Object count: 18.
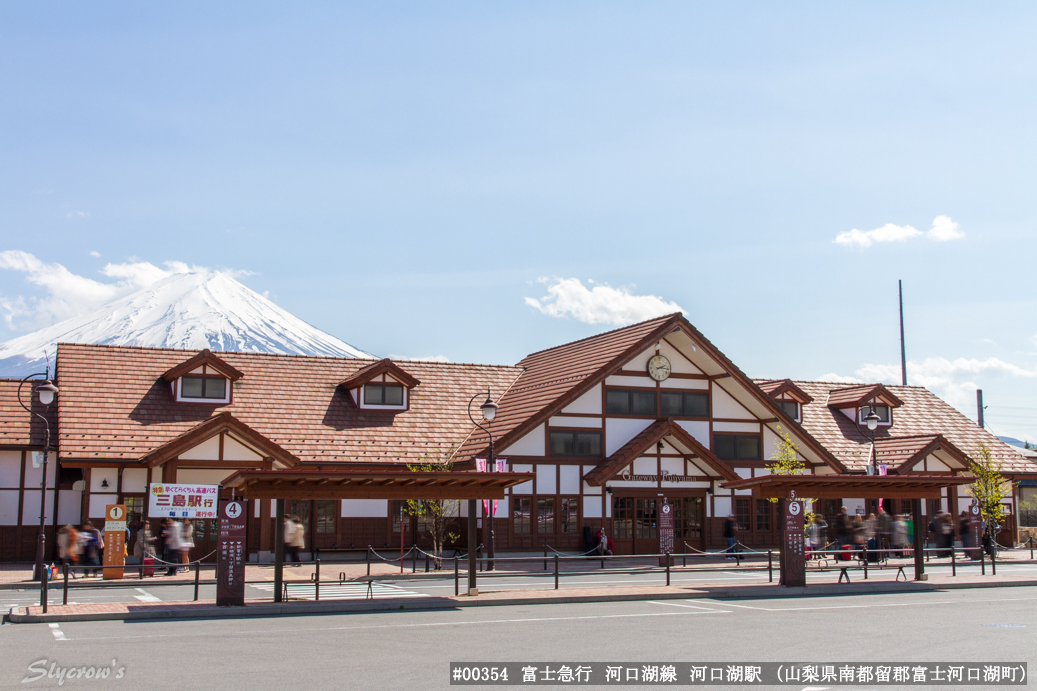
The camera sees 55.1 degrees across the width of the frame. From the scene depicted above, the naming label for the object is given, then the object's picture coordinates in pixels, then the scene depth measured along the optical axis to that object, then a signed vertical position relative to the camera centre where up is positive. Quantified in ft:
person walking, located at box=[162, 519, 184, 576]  88.33 -5.60
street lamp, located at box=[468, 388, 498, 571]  92.07 +1.13
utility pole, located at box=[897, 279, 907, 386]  205.73 +24.02
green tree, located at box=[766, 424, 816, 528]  111.45 +2.45
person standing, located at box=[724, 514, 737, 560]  116.06 -5.88
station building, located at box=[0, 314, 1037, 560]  101.04 +4.87
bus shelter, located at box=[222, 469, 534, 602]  65.16 -0.54
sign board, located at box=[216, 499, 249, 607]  62.03 -4.80
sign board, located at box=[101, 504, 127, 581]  83.56 -5.60
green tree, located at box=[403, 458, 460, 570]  104.80 -3.72
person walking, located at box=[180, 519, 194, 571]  90.07 -5.77
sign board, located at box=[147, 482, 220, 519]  86.07 -2.03
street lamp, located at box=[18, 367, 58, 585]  78.89 +2.66
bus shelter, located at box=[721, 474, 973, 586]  76.02 -0.71
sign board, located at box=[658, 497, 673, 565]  110.63 -5.11
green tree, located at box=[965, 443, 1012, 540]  118.11 -0.84
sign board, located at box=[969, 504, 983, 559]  111.86 -5.20
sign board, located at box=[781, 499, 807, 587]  75.97 -5.07
